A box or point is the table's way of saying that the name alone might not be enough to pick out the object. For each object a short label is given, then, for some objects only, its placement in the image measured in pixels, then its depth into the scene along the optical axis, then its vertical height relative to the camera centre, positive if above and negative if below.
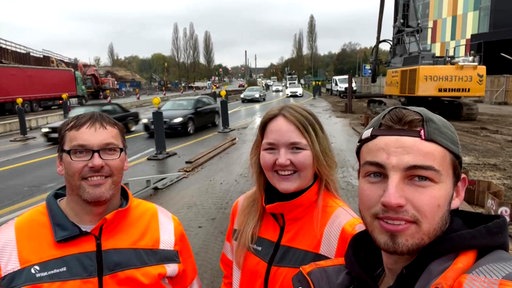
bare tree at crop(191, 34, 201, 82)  78.88 +4.35
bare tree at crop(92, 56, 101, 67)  107.38 +5.58
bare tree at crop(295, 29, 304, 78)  93.75 +5.05
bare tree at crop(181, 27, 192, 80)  78.31 +5.39
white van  38.50 -1.40
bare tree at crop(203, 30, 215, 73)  87.94 +5.23
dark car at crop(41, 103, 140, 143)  13.73 -1.59
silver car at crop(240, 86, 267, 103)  33.75 -1.81
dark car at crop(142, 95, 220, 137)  14.62 -1.59
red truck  27.11 -0.40
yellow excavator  14.03 -0.17
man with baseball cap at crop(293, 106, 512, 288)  1.11 -0.48
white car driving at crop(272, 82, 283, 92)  52.09 -1.91
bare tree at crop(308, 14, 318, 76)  93.70 +9.06
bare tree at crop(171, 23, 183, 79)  77.31 +5.82
